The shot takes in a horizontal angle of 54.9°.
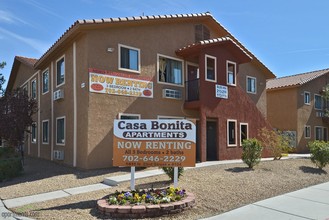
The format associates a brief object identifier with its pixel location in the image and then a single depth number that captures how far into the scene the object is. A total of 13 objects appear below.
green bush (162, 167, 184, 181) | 9.61
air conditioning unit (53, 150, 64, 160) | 15.66
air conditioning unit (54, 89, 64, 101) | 16.14
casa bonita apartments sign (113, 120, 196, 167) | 8.26
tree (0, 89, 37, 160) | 15.96
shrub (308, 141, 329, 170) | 13.73
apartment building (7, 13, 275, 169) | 13.82
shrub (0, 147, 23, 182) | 12.38
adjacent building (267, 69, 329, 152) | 26.73
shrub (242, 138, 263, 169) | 12.58
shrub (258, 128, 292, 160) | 16.27
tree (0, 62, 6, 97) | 29.14
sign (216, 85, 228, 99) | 16.88
